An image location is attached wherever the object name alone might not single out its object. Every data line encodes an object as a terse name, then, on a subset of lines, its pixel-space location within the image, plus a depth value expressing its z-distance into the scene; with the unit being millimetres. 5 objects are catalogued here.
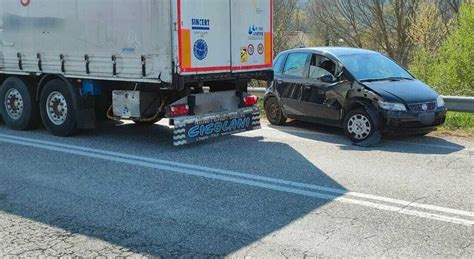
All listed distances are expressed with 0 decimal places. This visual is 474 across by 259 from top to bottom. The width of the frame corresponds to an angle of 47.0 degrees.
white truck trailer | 8008
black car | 8742
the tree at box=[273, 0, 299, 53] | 26203
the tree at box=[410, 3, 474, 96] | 14945
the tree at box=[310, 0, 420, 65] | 29641
